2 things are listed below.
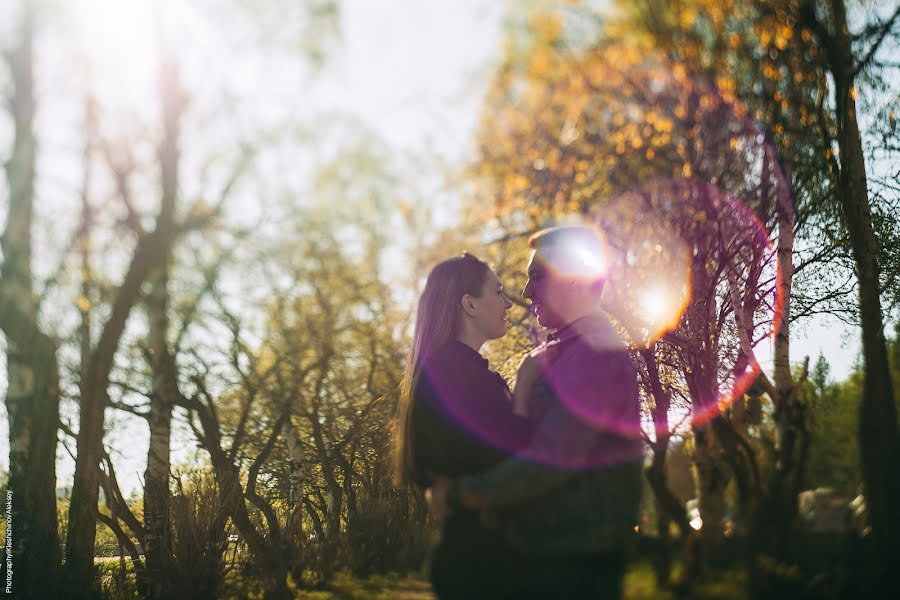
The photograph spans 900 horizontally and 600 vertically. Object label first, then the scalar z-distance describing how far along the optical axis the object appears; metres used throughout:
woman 2.50
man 2.30
